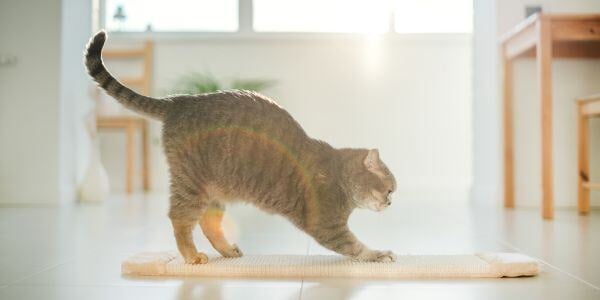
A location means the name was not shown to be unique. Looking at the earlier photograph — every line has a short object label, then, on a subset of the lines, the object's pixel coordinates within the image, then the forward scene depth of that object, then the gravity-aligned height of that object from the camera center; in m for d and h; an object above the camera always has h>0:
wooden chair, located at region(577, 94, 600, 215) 2.95 -0.02
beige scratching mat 1.36 -0.26
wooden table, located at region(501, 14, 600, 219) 2.74 +0.55
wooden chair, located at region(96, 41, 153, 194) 4.79 +0.64
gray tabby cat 1.45 -0.03
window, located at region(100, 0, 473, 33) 5.08 +1.25
